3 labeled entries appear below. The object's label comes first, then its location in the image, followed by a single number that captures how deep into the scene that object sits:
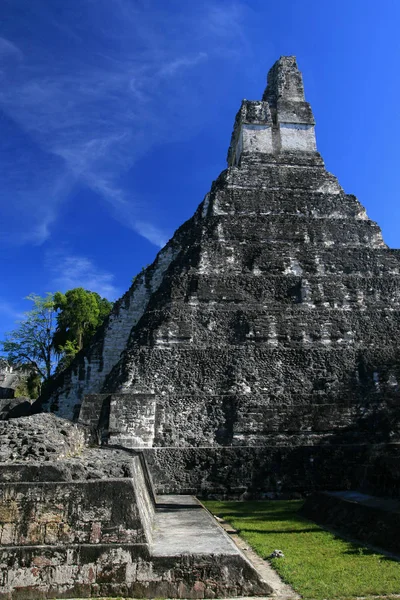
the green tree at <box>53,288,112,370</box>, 32.30
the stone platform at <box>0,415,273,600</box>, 3.90
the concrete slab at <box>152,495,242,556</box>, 4.33
